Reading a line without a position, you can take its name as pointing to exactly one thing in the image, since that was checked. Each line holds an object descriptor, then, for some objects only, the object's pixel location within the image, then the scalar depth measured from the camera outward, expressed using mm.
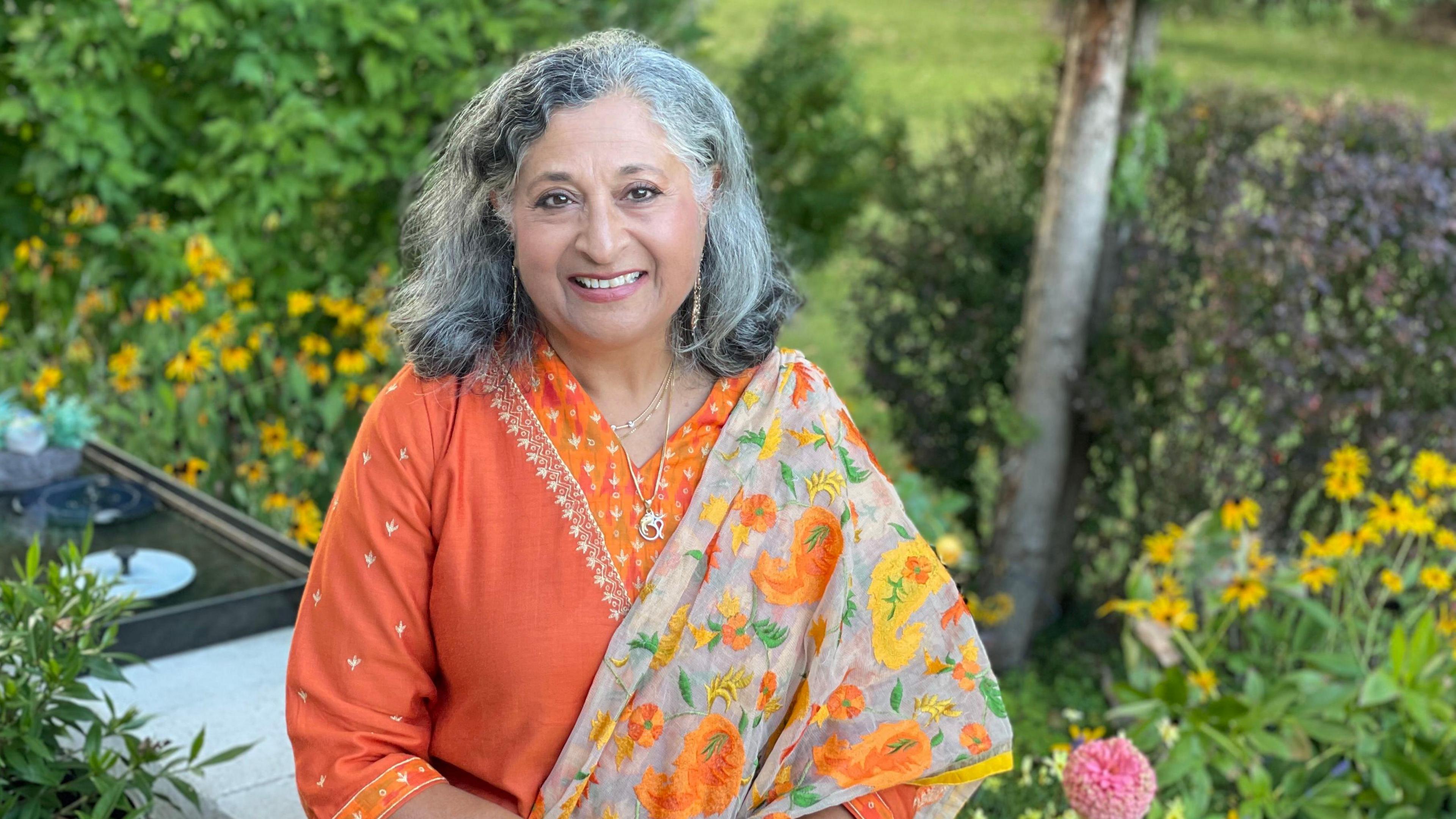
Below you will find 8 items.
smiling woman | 1636
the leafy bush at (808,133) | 5555
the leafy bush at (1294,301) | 3525
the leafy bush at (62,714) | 1907
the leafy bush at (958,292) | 4418
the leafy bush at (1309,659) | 2750
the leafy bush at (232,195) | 3629
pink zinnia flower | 1981
